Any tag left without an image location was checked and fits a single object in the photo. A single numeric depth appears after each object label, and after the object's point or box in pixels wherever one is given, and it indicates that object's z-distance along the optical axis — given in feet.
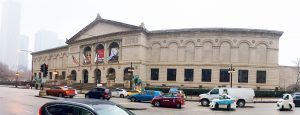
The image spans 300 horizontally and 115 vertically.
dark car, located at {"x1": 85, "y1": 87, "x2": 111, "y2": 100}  112.88
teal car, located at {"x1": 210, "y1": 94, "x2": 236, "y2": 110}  93.35
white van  109.50
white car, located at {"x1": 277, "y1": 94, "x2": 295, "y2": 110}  99.55
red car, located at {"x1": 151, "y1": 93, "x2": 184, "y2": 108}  94.79
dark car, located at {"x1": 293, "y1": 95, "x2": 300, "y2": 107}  120.26
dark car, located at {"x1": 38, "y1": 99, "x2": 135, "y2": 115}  25.27
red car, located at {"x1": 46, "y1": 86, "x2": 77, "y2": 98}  121.90
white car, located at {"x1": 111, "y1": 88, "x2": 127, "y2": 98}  147.33
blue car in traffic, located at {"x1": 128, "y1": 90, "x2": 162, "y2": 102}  114.27
